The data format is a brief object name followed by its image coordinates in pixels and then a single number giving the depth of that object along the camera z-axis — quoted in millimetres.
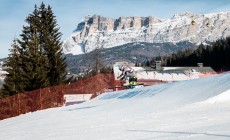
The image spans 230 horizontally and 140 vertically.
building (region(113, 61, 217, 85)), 82125
